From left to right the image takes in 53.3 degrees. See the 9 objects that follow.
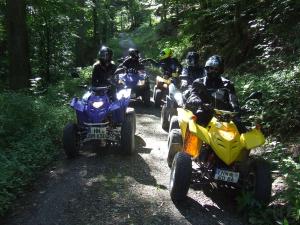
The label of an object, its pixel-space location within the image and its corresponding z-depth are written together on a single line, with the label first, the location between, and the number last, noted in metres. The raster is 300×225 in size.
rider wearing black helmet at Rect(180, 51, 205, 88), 8.42
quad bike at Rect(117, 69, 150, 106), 9.58
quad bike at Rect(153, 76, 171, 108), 9.43
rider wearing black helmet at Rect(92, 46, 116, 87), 6.88
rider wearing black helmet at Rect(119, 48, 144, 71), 10.13
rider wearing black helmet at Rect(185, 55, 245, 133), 4.79
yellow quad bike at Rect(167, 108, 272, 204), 4.01
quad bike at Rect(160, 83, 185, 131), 7.11
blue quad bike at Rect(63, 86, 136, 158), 5.63
